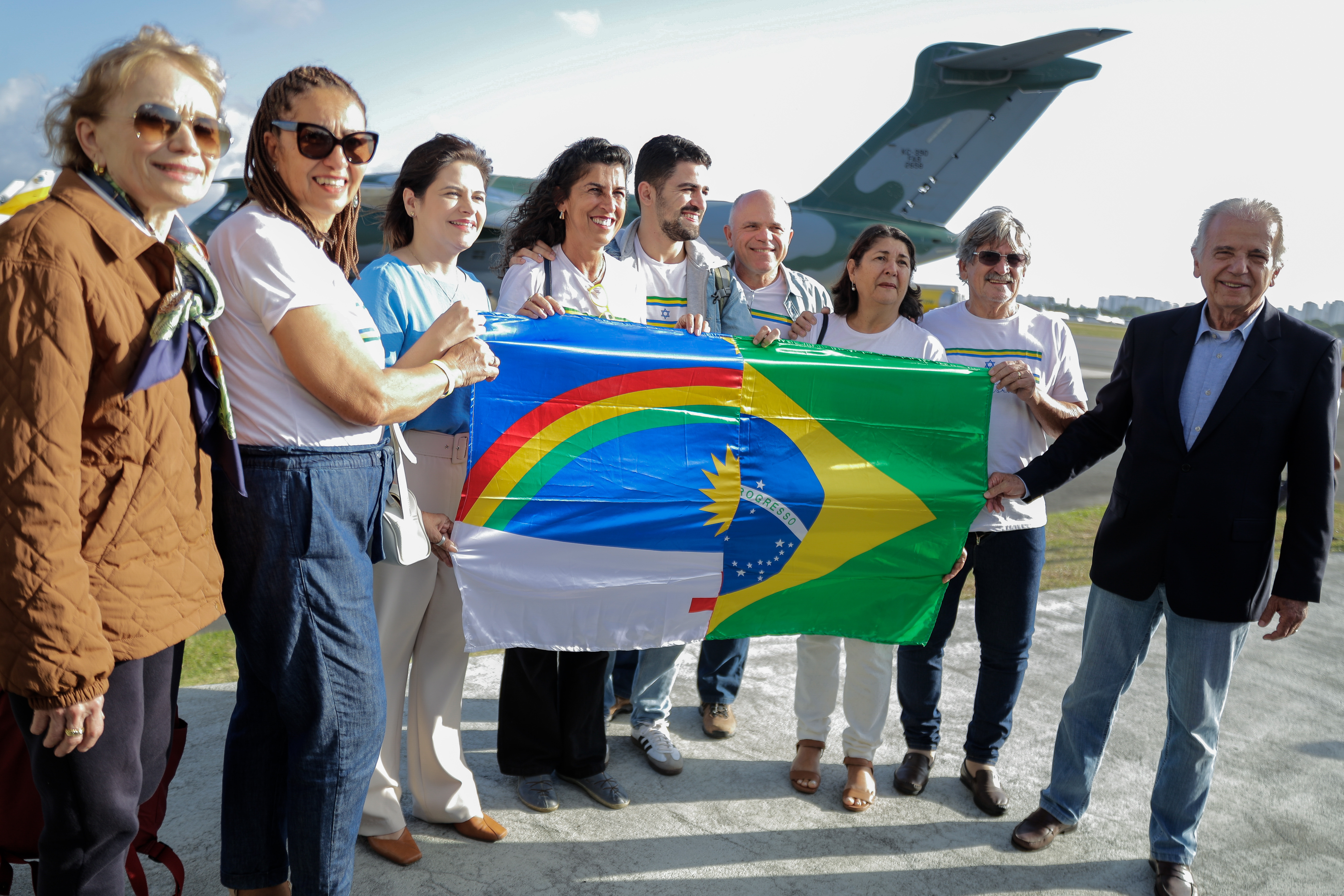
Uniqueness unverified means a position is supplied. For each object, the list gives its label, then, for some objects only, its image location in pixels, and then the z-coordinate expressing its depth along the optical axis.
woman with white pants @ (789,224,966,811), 3.05
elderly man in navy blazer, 2.46
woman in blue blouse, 2.50
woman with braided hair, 1.71
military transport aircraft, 15.62
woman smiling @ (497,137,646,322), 2.97
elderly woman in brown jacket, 1.37
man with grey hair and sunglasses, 3.02
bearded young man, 3.34
